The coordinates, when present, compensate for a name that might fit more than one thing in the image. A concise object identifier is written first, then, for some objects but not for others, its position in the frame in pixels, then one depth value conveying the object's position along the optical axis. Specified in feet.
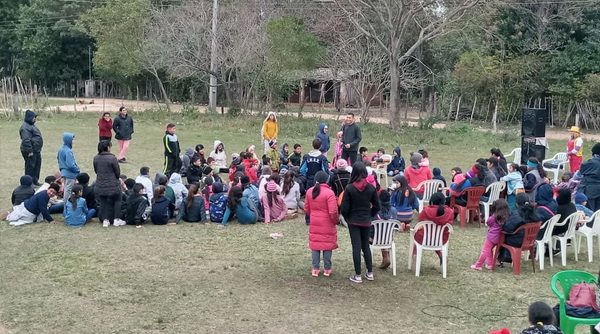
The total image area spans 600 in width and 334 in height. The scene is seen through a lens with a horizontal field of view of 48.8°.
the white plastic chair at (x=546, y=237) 28.58
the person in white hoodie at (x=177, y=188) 36.22
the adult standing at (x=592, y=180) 36.06
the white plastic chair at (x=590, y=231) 30.25
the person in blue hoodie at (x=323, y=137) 48.98
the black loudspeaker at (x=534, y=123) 50.83
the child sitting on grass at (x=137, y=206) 34.35
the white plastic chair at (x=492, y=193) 36.47
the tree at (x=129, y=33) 102.78
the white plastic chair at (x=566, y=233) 29.27
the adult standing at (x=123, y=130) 53.72
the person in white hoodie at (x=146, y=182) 35.96
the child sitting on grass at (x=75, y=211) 34.01
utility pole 92.59
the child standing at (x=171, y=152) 44.86
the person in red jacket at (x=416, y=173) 39.11
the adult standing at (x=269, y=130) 54.03
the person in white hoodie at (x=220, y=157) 49.67
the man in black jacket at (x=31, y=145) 43.14
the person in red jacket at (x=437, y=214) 26.96
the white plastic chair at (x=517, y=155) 53.91
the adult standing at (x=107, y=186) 33.47
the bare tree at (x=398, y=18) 79.77
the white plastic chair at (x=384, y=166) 45.82
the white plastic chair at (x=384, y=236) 27.12
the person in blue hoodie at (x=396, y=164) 44.34
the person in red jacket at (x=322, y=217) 25.88
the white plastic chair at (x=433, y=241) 27.14
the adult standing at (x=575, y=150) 47.58
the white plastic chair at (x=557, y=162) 48.99
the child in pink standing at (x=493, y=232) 27.40
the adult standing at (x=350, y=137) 46.97
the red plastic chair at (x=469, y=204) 35.99
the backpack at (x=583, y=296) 18.75
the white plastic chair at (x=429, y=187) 37.57
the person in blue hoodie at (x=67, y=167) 37.42
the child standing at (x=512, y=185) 36.19
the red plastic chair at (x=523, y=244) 27.40
